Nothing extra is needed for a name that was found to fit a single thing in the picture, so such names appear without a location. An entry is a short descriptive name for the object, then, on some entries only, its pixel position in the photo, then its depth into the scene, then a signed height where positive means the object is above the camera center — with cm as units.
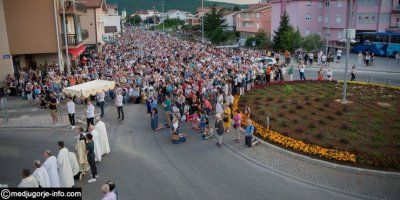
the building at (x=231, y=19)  10172 +544
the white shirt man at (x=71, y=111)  1912 -347
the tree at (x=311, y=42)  4819 -55
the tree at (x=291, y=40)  4991 -24
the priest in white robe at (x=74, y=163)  1282 -410
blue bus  4553 -83
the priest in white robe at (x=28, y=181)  999 -366
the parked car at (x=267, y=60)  3781 -215
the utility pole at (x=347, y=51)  1988 -46
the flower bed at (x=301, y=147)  1400 -429
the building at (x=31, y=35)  3091 +69
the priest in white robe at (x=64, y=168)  1209 -401
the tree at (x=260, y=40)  5916 -28
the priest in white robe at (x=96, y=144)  1417 -386
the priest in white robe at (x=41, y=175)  1071 -375
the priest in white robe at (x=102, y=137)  1511 -382
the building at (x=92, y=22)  5172 +275
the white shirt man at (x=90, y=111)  1862 -337
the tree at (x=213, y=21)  7988 +394
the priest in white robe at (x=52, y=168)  1144 -379
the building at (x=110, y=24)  6741 +331
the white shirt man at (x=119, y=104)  2067 -342
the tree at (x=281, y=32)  5379 +94
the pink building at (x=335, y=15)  5220 +349
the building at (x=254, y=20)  7775 +402
